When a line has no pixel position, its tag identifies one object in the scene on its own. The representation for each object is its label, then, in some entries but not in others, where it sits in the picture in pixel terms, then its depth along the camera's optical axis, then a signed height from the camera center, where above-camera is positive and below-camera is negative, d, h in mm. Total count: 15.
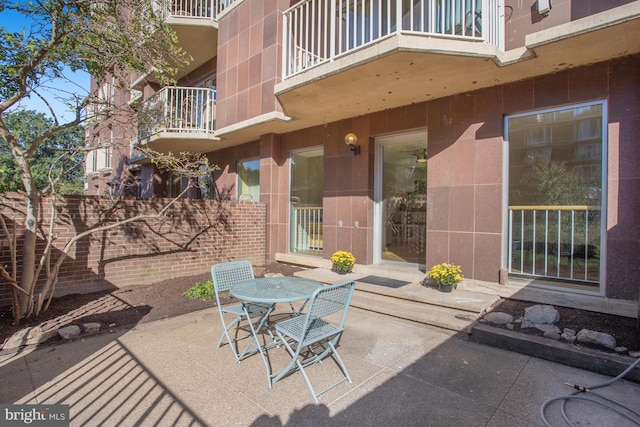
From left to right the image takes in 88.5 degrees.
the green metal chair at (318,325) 2568 -1046
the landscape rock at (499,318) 4012 -1318
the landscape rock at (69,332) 3818 -1465
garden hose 2408 -1495
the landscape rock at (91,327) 4051 -1493
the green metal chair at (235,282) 3378 -816
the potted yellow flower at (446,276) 5070 -1008
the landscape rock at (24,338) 3570 -1460
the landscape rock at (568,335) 3473 -1311
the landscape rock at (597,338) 3293 -1283
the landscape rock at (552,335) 3546 -1336
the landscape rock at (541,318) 3800 -1247
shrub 5504 -1425
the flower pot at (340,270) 6625 -1223
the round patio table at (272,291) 2902 -787
